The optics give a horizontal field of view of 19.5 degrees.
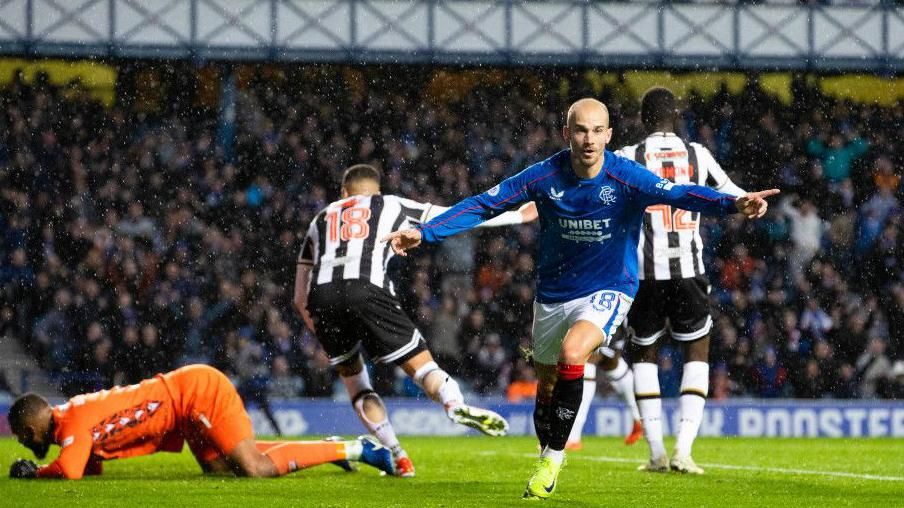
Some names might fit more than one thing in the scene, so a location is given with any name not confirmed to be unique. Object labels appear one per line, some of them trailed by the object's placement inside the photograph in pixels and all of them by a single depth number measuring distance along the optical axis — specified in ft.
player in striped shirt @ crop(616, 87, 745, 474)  56.29
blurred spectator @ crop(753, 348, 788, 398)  110.17
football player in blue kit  42.30
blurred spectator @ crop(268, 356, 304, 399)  104.66
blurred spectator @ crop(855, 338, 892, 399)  108.91
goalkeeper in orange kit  49.00
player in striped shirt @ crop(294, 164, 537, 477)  54.94
